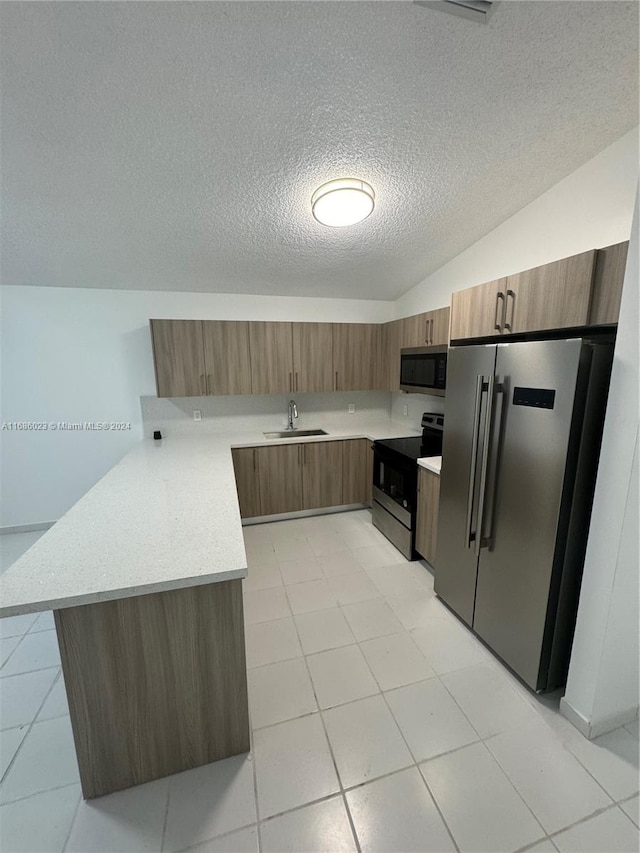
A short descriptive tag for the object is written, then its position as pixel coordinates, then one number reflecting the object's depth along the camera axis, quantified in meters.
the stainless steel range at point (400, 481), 2.71
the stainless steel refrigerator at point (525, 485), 1.38
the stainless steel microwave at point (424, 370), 2.66
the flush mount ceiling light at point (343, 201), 1.85
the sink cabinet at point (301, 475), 3.25
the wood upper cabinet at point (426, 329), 2.71
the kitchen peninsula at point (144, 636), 1.11
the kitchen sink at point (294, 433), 3.71
